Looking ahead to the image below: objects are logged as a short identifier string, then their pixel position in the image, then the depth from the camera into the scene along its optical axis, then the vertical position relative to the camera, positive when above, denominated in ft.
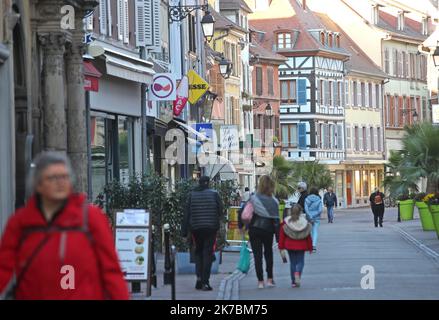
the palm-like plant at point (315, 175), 251.19 +1.77
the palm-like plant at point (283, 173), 220.64 +1.99
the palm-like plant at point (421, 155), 174.60 +3.43
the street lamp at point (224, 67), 157.48 +13.21
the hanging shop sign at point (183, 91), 131.23 +8.84
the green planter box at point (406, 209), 204.64 -3.70
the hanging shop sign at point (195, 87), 139.64 +9.79
